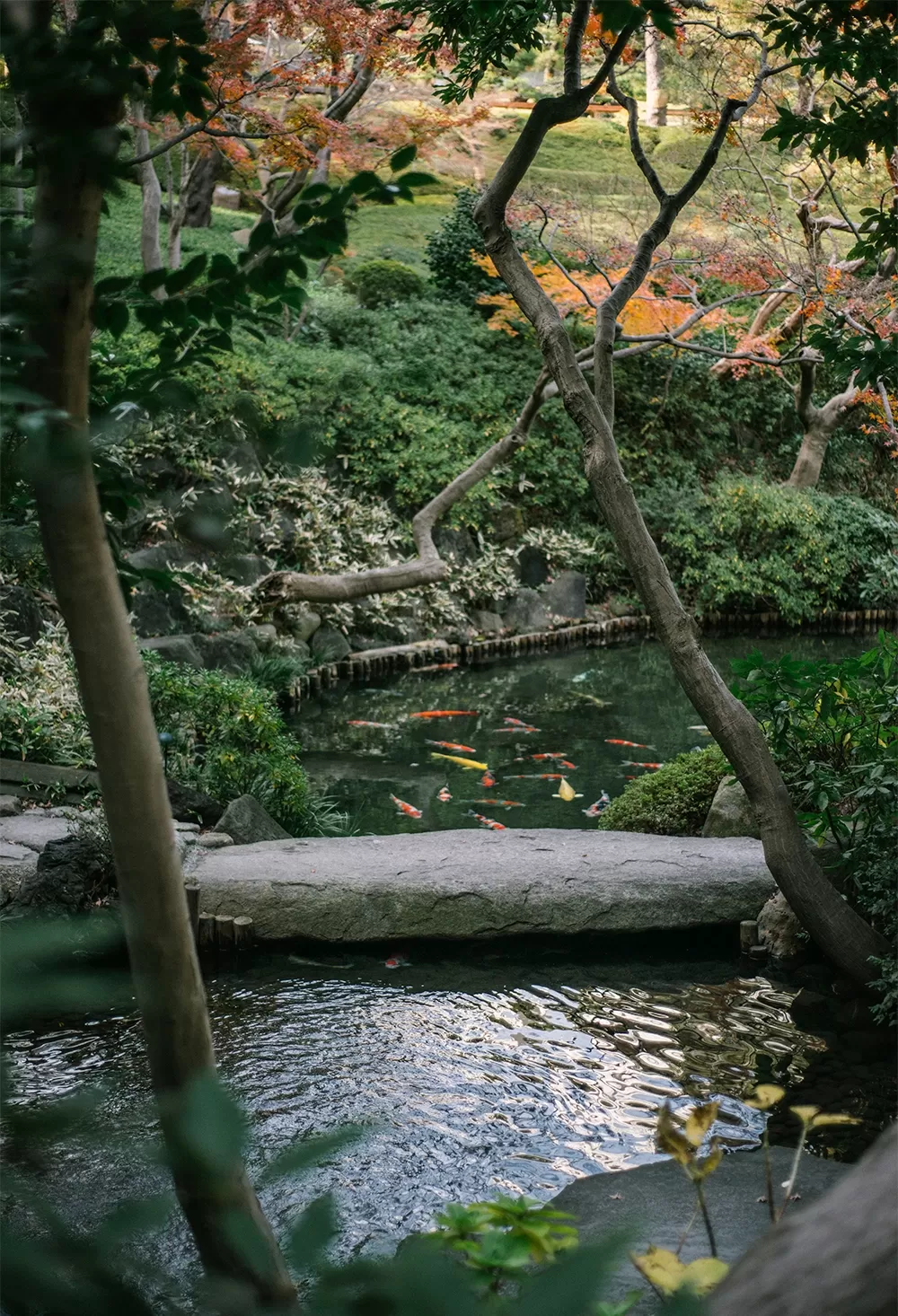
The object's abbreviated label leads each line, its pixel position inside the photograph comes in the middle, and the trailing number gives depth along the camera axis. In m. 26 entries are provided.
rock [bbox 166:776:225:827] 6.05
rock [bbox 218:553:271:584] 11.27
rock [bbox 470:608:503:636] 13.22
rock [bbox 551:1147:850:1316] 2.64
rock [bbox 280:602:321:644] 11.23
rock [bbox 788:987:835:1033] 4.34
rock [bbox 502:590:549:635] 13.63
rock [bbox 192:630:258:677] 9.86
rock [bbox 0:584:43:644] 8.33
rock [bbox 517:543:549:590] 14.52
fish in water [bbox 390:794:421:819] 7.27
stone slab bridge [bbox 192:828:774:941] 5.04
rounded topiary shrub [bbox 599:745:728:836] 6.32
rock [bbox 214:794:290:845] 5.85
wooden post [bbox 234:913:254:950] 5.00
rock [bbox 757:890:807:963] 4.90
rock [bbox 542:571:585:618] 14.05
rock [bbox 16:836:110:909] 4.82
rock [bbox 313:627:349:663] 11.31
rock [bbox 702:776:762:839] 5.91
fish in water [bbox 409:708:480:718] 9.96
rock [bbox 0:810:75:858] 5.46
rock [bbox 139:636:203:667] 9.23
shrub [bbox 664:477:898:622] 14.99
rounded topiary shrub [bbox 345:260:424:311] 16.75
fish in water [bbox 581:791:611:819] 7.14
